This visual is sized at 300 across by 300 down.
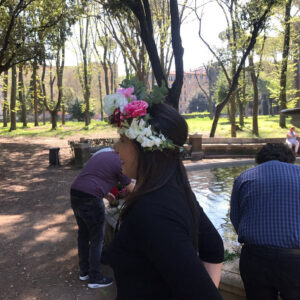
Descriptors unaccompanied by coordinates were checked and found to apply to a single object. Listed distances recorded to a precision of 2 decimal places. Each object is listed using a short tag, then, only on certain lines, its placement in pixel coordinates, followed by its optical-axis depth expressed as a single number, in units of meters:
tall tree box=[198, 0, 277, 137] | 13.29
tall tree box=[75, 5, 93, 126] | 30.84
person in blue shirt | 2.17
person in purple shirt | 3.59
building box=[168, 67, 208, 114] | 117.94
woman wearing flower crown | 1.17
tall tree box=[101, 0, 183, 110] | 10.38
